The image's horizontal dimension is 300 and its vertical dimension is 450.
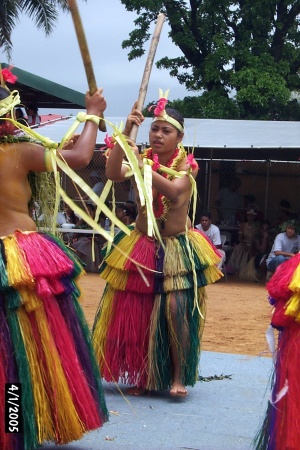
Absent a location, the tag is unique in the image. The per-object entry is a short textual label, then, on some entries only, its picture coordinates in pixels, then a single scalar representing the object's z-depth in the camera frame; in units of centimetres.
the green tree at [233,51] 1914
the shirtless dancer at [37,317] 321
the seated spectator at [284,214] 1332
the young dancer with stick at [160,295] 473
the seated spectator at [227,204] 1439
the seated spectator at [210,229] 1262
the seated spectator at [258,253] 1323
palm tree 2064
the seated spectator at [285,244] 1179
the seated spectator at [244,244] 1339
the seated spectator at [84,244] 1303
